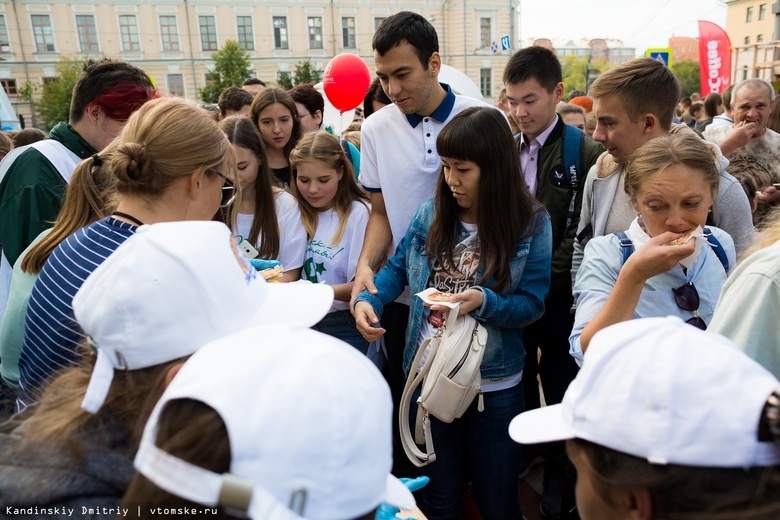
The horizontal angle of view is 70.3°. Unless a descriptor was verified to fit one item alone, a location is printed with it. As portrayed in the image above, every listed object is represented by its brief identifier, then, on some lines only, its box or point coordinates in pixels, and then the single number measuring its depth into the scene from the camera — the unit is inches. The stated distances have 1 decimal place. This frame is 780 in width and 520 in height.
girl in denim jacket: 92.7
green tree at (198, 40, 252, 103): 1398.9
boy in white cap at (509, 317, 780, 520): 35.7
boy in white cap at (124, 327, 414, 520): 33.4
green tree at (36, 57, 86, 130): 1181.1
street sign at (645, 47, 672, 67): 626.6
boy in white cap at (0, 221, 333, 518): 41.6
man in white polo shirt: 112.8
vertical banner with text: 497.0
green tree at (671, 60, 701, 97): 1859.3
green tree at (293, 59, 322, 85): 1348.4
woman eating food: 76.1
